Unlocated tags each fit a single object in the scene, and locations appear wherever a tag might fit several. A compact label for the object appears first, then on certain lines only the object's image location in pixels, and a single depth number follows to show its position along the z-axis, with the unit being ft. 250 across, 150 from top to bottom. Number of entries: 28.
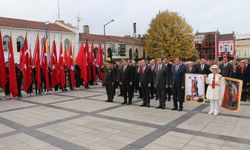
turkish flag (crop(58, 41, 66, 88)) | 40.67
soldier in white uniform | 21.60
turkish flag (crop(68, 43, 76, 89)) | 42.66
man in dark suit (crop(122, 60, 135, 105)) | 29.04
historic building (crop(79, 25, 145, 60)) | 118.64
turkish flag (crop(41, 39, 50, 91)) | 38.63
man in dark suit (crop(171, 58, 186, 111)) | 24.11
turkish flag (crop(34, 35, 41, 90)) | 37.21
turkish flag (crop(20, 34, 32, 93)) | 35.95
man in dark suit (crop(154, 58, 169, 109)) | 25.34
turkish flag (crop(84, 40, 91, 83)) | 43.05
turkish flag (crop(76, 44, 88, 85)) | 41.49
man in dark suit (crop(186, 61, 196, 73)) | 29.64
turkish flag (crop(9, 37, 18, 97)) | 33.90
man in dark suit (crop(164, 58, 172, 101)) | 25.30
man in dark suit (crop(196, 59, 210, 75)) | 32.09
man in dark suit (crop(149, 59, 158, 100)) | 27.03
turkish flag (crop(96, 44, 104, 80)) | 46.49
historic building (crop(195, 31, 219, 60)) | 187.77
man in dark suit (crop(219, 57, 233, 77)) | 30.50
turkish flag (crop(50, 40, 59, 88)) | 39.98
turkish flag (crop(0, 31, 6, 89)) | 32.62
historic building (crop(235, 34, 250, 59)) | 176.25
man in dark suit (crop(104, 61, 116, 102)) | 30.28
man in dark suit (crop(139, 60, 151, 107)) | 26.94
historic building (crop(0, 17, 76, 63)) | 87.97
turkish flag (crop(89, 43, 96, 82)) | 43.97
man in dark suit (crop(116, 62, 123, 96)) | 31.88
